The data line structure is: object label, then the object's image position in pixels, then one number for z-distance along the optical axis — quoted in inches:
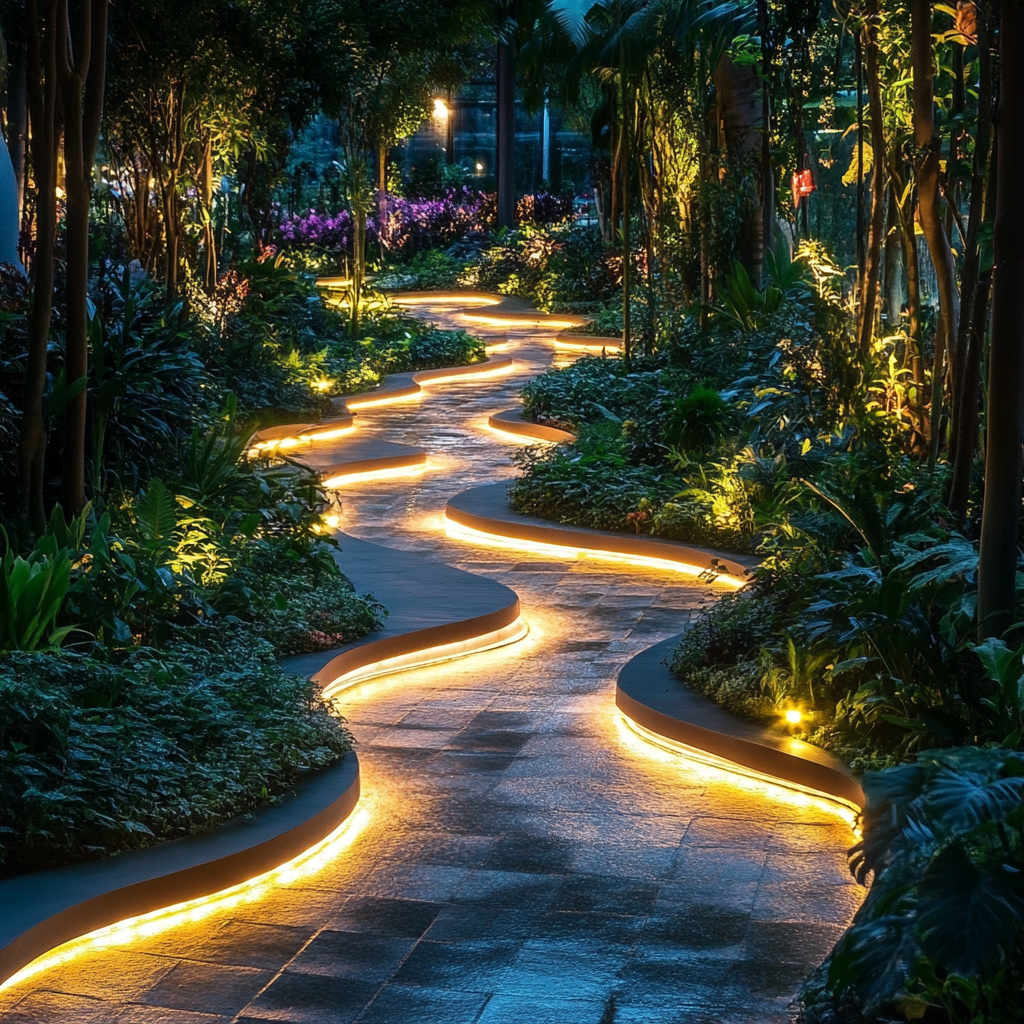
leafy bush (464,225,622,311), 898.1
